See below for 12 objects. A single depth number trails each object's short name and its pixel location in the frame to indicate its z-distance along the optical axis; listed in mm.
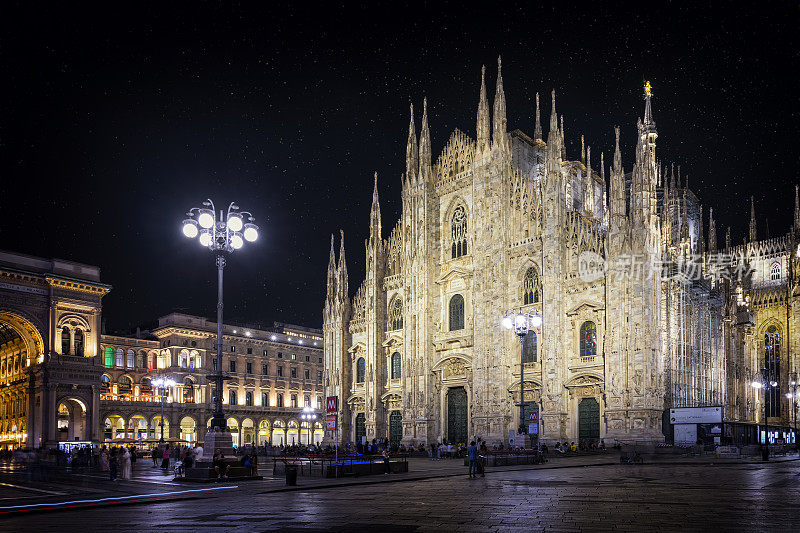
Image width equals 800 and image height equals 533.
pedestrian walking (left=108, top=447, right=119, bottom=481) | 28031
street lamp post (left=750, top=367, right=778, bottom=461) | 51625
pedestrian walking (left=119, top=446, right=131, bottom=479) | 28906
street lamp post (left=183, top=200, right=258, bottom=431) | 24172
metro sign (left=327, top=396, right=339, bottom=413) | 24256
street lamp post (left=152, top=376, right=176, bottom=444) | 57069
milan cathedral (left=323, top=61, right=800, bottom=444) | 44844
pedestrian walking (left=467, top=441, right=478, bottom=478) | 26312
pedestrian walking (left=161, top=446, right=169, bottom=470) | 34094
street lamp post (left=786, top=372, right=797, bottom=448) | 67612
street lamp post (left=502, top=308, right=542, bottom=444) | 33406
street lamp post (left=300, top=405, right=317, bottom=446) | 79225
